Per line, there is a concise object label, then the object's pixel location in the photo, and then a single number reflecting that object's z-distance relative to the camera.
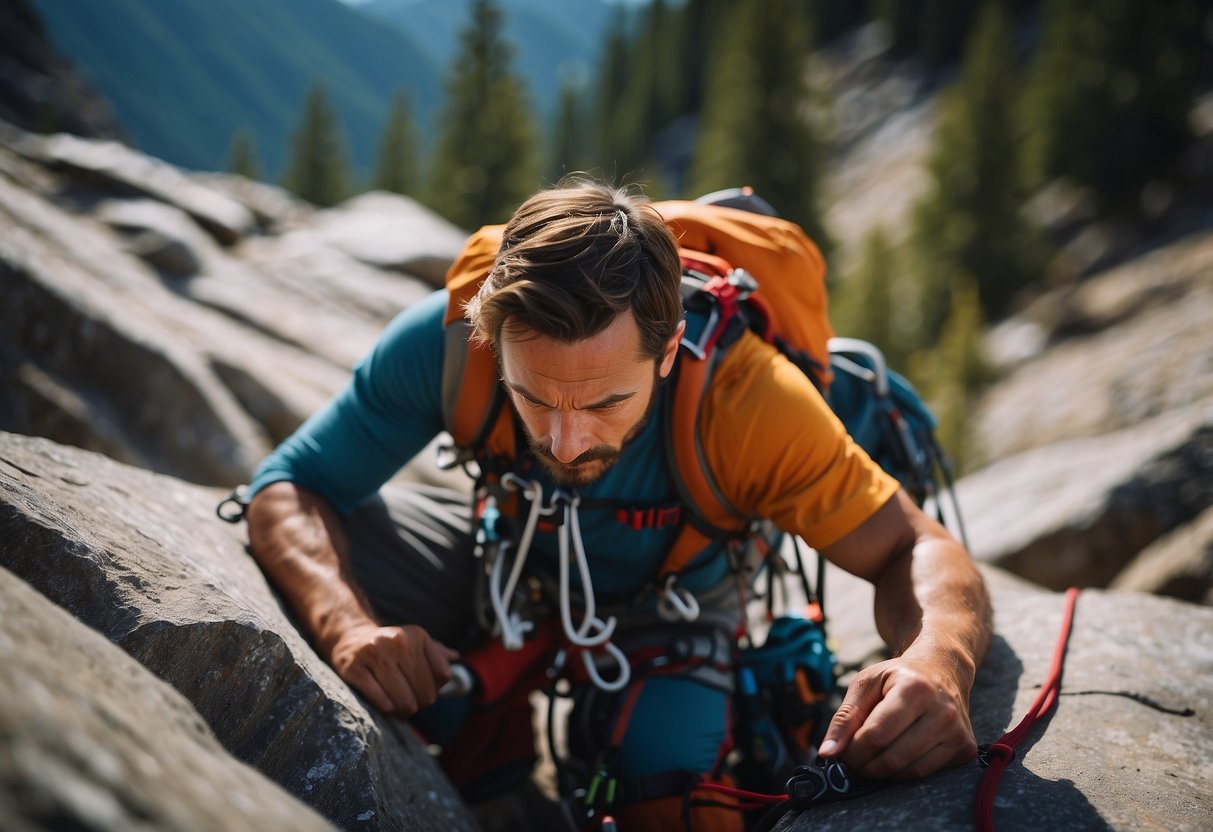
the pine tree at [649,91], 65.19
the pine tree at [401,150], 40.44
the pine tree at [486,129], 26.91
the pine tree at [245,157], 45.81
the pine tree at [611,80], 68.62
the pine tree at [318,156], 42.19
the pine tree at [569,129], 56.97
